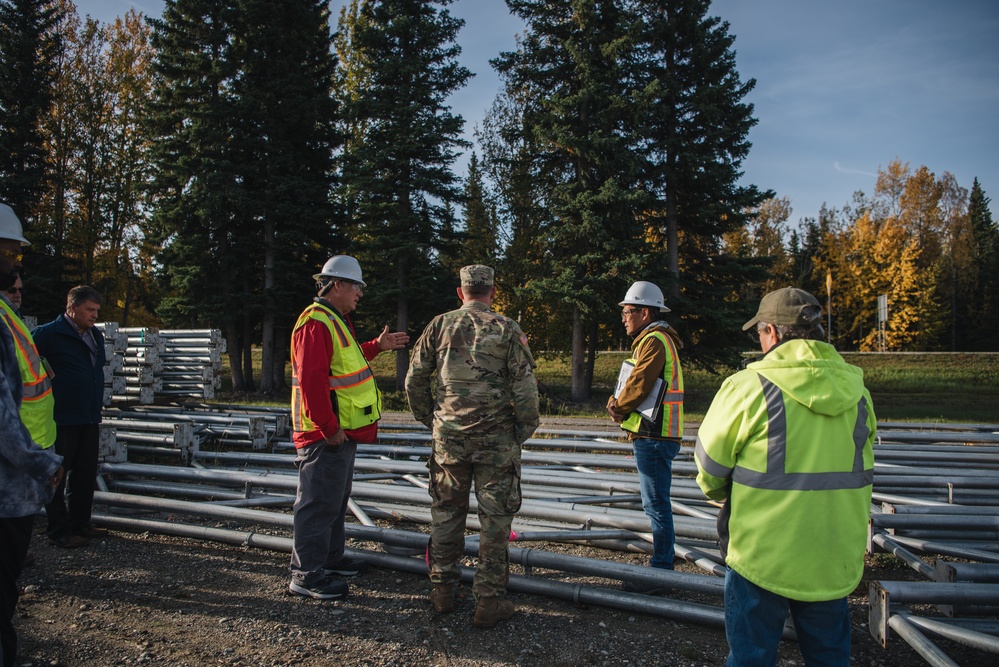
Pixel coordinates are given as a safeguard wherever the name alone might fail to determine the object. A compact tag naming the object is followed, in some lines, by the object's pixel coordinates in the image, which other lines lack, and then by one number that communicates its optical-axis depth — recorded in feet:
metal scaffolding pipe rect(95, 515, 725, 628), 13.01
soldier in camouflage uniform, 13.14
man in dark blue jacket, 17.97
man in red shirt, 14.20
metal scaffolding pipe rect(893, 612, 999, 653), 10.72
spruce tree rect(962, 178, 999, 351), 144.25
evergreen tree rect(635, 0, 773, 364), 65.67
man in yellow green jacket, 7.97
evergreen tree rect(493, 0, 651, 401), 62.76
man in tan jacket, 15.02
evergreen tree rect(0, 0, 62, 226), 73.51
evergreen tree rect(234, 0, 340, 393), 69.67
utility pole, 129.62
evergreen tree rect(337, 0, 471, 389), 67.46
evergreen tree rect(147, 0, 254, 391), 67.56
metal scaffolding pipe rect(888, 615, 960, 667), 10.59
